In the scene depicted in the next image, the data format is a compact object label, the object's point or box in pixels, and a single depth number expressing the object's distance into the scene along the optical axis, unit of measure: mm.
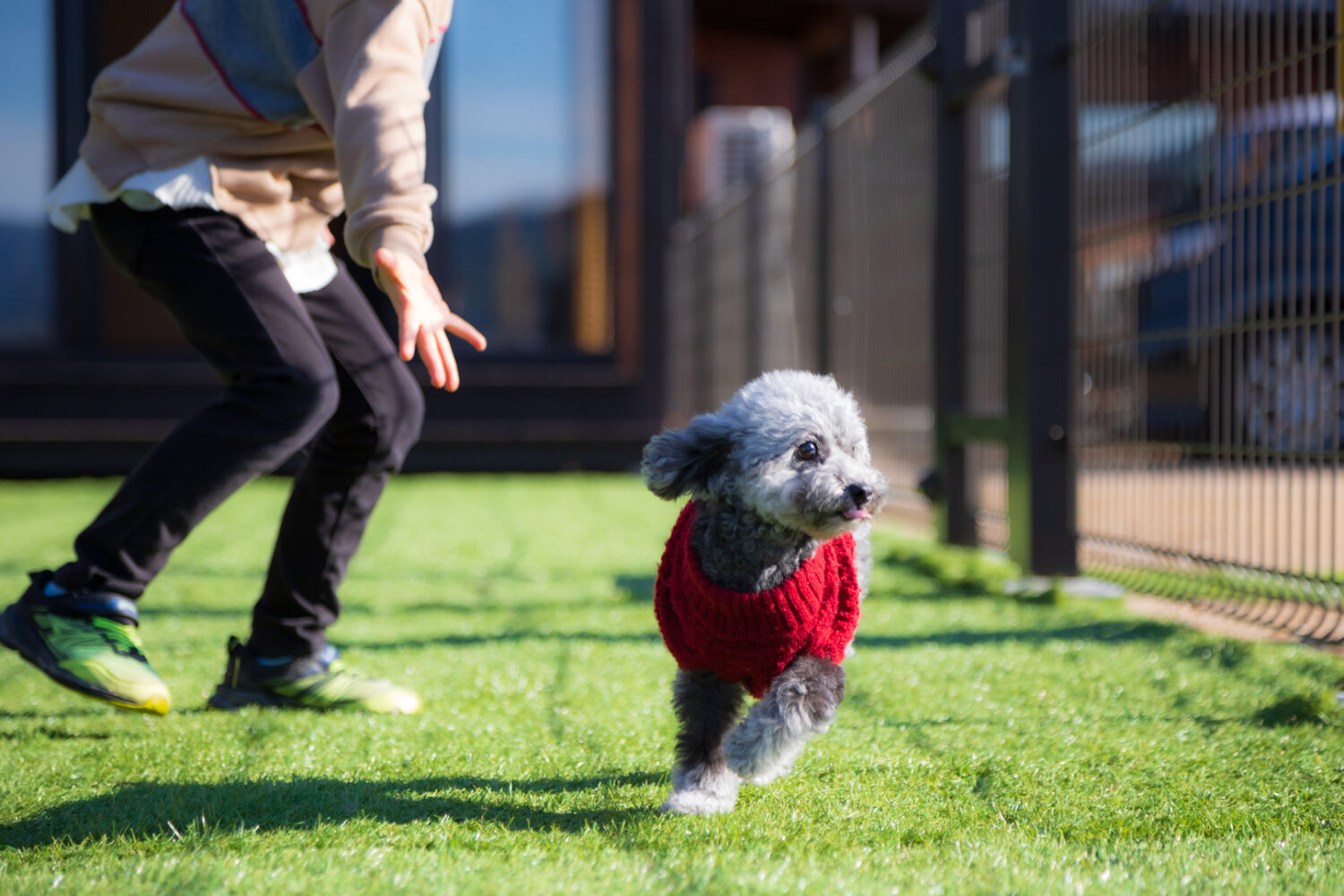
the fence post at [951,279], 4387
